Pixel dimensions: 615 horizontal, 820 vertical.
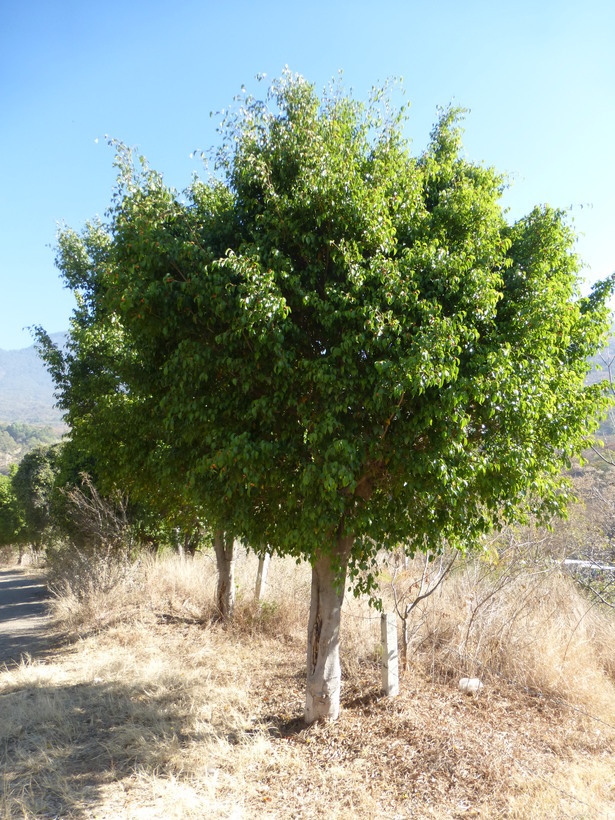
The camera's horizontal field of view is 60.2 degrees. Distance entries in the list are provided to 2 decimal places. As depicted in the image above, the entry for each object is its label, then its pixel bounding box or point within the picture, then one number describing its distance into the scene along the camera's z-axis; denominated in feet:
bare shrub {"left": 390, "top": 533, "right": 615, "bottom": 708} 22.40
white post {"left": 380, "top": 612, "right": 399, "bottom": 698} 20.81
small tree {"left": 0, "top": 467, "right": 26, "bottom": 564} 115.24
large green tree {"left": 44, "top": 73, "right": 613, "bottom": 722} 14.71
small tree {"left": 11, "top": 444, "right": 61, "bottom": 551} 83.76
